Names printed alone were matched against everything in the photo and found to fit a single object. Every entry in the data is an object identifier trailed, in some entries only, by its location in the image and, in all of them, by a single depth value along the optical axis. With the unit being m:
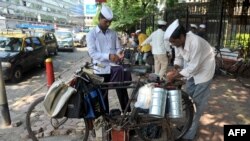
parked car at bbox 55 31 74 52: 15.84
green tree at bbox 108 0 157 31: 14.83
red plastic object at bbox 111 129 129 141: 2.70
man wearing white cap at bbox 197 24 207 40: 6.48
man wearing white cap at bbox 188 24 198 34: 6.64
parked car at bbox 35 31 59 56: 12.07
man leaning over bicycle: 2.49
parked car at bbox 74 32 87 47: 20.39
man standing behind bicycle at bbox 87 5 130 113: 2.81
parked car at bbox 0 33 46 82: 6.54
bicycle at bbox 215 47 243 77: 5.77
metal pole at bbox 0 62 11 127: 3.46
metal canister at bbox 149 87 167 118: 2.38
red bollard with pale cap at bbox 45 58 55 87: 4.66
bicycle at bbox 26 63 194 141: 2.60
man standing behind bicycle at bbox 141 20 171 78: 5.35
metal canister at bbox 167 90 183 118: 2.43
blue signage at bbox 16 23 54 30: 32.38
